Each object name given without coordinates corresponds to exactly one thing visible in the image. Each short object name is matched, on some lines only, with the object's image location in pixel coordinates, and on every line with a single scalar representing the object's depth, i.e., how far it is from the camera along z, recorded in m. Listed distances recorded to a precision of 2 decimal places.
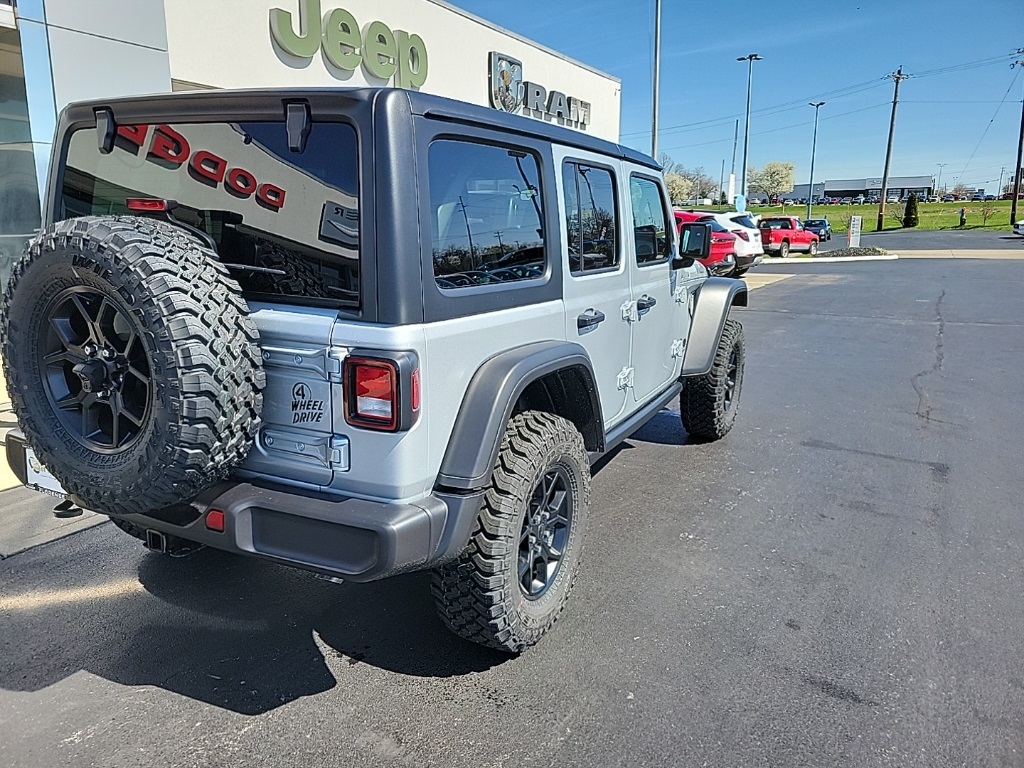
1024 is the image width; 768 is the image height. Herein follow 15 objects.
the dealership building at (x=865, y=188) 125.31
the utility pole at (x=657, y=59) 18.59
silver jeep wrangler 2.25
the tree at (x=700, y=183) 100.50
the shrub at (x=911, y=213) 53.34
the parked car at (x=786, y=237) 30.80
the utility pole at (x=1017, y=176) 45.12
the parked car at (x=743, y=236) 18.98
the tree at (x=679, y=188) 83.38
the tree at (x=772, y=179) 108.81
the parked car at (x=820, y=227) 42.99
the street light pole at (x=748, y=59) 43.81
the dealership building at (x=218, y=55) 7.41
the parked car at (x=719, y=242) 17.98
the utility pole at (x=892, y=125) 45.41
